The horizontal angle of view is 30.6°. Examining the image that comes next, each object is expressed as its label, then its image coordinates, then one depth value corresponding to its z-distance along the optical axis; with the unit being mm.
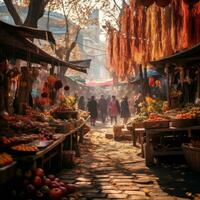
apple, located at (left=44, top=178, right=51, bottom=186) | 6505
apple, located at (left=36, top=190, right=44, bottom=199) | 6059
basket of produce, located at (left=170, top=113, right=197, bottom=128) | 10211
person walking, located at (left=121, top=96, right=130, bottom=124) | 25781
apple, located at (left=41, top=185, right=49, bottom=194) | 6243
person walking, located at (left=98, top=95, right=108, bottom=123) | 30219
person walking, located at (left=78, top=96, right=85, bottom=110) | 29281
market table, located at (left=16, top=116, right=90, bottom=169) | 6312
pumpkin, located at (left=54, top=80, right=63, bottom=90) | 13289
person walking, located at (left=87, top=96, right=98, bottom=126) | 25812
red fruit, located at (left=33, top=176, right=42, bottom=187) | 6258
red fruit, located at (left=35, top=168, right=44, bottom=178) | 6438
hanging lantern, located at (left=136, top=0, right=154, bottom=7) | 4762
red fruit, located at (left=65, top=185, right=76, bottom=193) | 6773
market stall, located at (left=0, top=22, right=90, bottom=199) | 6320
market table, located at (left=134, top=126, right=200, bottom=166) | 9969
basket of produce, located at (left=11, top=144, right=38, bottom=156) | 6355
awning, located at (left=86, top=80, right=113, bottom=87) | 42475
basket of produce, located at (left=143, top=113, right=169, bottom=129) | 10328
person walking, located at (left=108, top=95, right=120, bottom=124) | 27270
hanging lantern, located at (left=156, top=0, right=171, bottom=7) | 4855
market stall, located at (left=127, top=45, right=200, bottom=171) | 10195
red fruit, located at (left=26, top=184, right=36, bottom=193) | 6059
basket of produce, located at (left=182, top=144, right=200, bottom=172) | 8383
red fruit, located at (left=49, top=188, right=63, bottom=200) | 6148
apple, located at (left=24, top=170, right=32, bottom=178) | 6293
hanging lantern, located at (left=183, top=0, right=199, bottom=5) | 5023
